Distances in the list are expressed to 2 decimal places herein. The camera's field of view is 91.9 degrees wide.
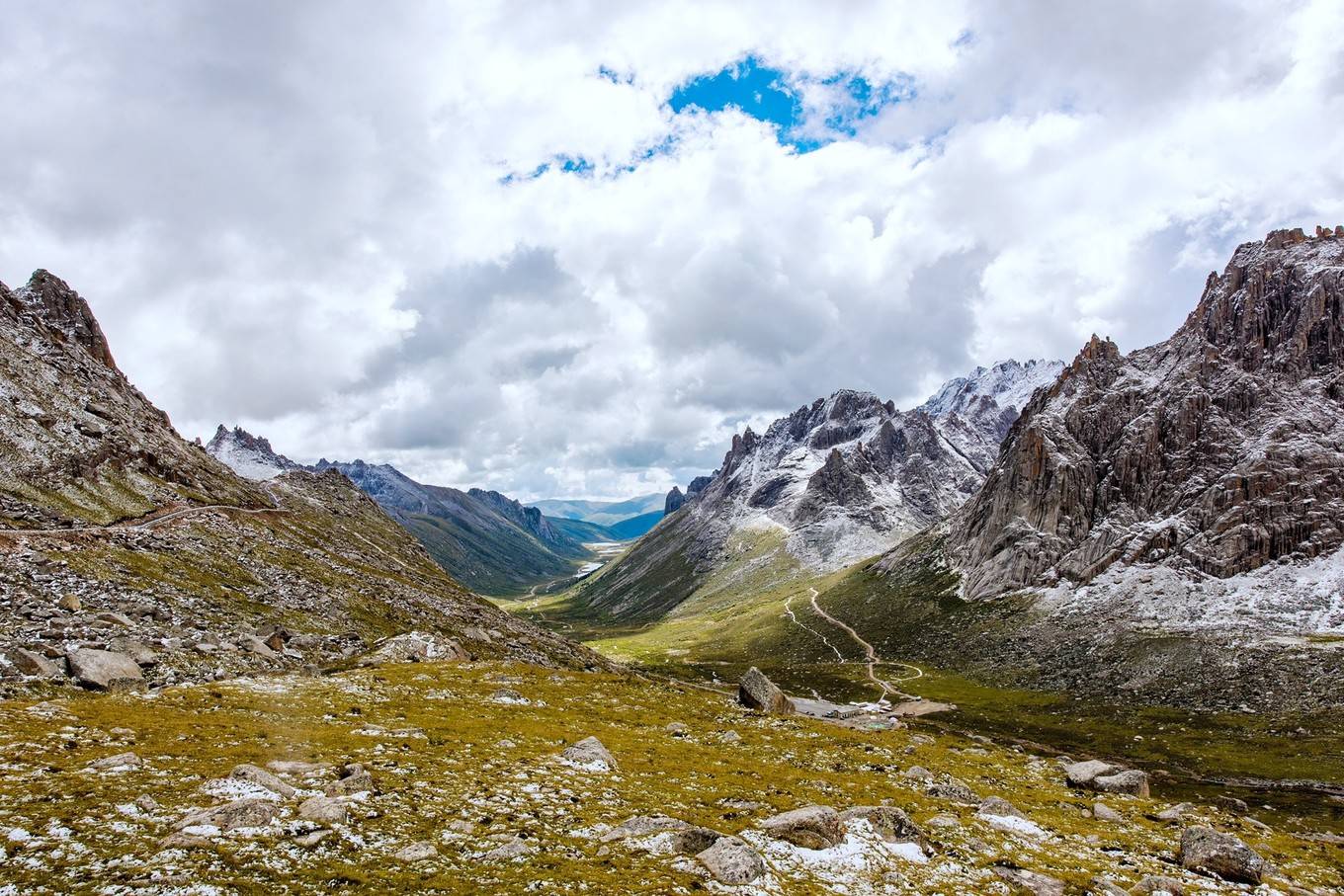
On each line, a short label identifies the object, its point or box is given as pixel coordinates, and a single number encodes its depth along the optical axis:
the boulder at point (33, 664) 38.44
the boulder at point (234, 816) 20.38
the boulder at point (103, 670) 39.47
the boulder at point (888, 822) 29.23
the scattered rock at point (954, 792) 39.78
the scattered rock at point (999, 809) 36.41
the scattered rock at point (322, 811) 22.33
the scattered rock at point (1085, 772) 48.78
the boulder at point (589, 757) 36.75
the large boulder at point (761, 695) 69.94
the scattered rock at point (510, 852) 21.27
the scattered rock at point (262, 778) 24.55
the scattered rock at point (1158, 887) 27.05
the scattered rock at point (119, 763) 24.91
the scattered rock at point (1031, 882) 25.66
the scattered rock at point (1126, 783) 46.45
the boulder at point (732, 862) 22.22
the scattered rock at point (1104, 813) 39.73
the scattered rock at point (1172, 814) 39.06
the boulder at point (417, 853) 20.36
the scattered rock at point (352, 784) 26.00
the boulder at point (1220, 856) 29.42
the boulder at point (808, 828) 26.89
